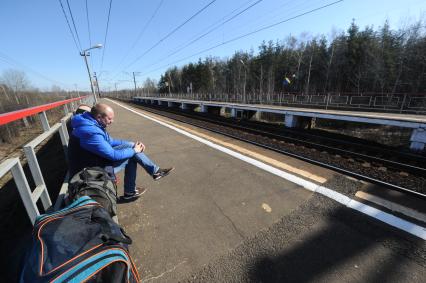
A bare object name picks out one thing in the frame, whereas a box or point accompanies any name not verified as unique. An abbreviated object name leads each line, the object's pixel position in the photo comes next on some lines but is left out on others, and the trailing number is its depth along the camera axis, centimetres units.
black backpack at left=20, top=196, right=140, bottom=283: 100
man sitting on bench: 243
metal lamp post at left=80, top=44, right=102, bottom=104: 2171
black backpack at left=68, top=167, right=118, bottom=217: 191
